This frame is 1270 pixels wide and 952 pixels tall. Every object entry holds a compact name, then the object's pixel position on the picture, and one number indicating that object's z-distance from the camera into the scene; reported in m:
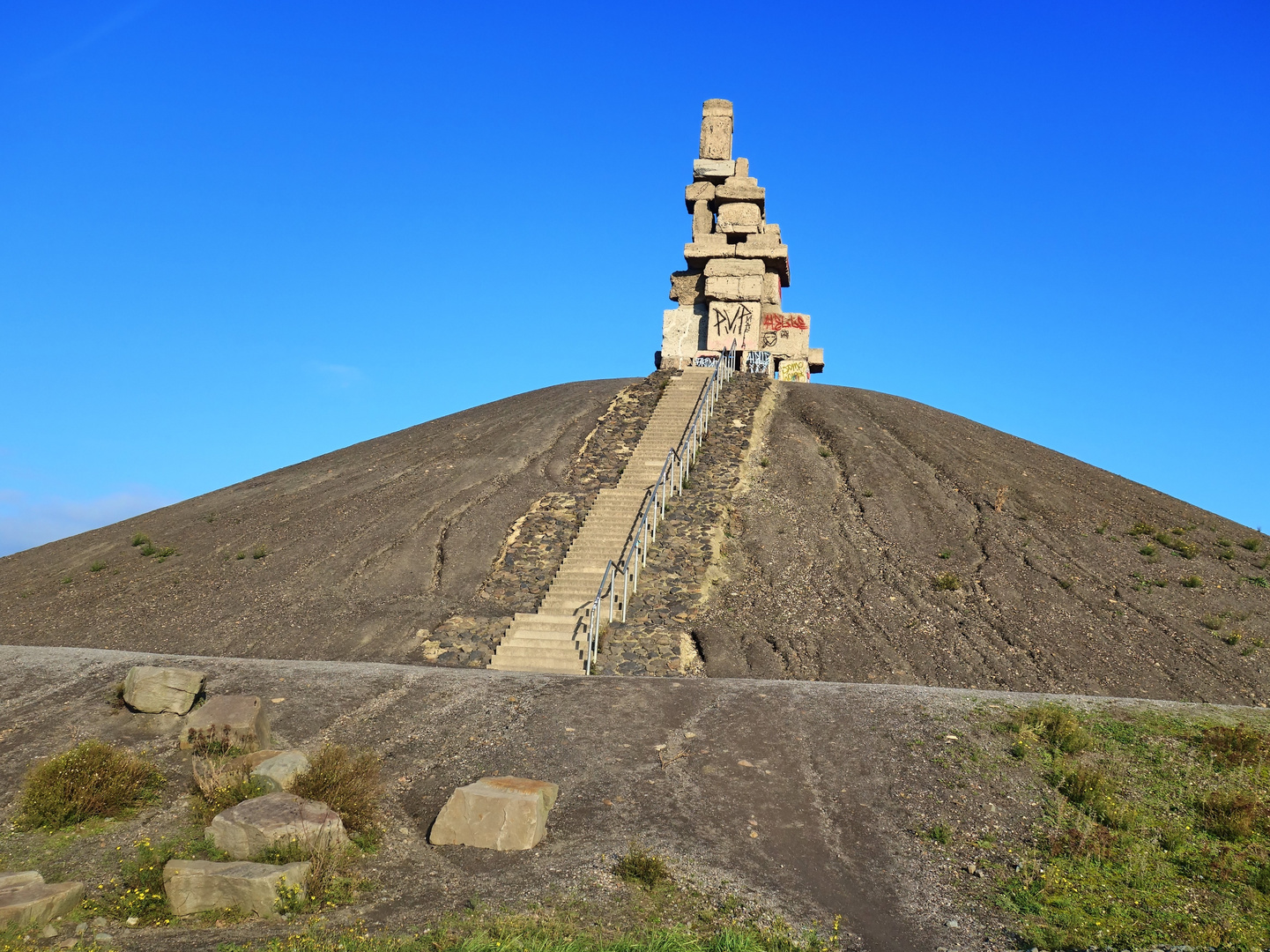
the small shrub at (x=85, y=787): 9.86
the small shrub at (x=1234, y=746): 11.42
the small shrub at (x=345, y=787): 9.85
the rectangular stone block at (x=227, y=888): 8.23
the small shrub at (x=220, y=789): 10.00
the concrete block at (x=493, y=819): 9.59
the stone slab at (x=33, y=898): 7.64
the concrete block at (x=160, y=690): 12.47
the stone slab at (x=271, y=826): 8.97
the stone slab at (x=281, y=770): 10.27
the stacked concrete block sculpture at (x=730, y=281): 36.91
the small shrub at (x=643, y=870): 8.85
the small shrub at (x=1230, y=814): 9.83
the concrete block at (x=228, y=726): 11.47
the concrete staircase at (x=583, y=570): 17.58
